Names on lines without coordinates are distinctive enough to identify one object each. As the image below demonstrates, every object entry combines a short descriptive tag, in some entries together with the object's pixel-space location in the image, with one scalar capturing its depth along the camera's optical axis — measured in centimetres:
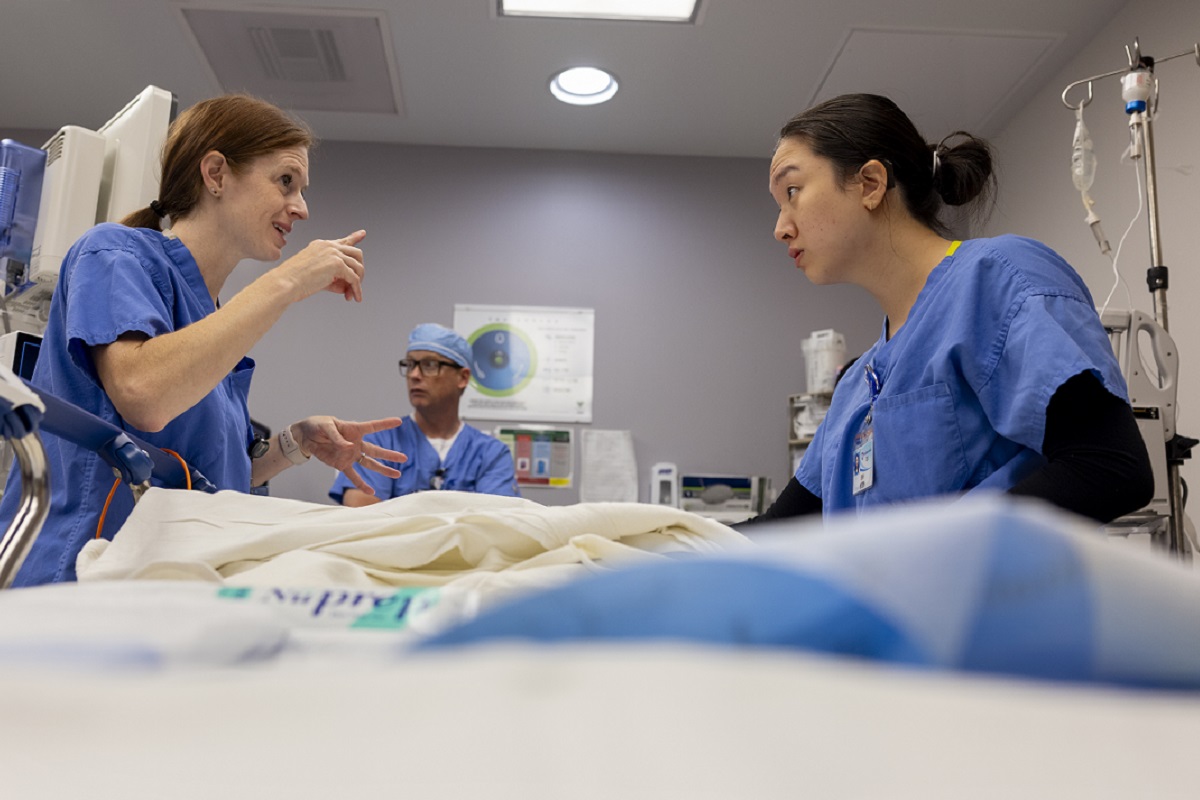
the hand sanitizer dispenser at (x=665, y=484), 370
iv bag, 231
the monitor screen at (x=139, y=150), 172
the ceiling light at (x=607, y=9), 298
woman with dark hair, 103
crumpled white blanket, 67
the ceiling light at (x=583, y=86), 342
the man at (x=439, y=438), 319
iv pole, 219
